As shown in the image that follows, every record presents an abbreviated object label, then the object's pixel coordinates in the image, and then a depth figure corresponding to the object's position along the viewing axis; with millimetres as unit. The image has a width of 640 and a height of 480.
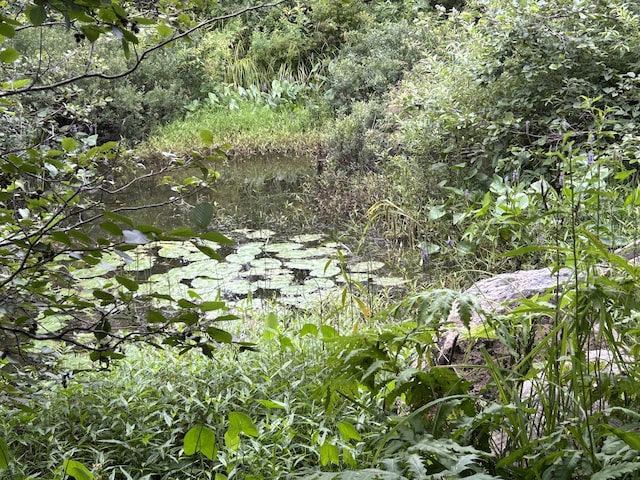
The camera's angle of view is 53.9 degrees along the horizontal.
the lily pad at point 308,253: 4809
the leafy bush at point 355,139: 6492
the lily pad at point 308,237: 5219
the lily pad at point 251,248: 4902
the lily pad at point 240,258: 4723
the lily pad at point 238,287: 4191
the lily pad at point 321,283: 4168
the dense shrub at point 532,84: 4258
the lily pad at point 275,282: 4234
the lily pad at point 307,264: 4570
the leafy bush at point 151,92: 8703
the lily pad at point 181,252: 4887
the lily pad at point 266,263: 4590
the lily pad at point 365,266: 4430
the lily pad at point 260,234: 5348
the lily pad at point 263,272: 4445
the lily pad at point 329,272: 4426
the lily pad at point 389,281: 4164
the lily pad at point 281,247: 4969
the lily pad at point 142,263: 4480
